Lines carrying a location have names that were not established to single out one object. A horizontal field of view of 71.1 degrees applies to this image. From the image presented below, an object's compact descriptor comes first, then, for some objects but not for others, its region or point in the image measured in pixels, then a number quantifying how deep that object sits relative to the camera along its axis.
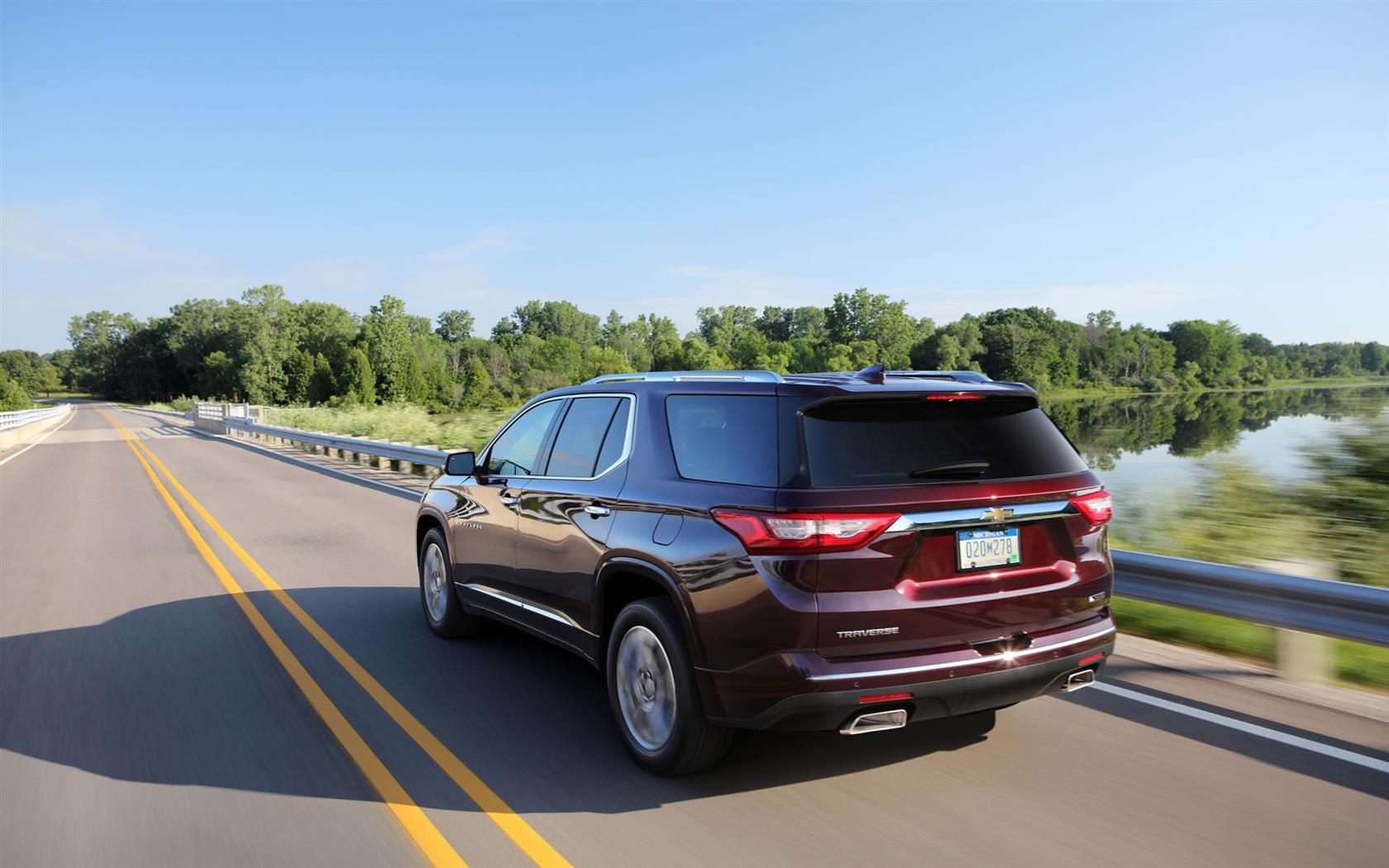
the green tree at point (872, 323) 76.50
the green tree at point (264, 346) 128.00
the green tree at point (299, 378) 123.81
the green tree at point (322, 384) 123.06
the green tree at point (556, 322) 173.75
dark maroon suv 3.63
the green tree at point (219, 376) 134.57
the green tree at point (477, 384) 112.92
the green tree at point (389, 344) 117.44
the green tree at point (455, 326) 175.75
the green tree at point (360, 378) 113.78
